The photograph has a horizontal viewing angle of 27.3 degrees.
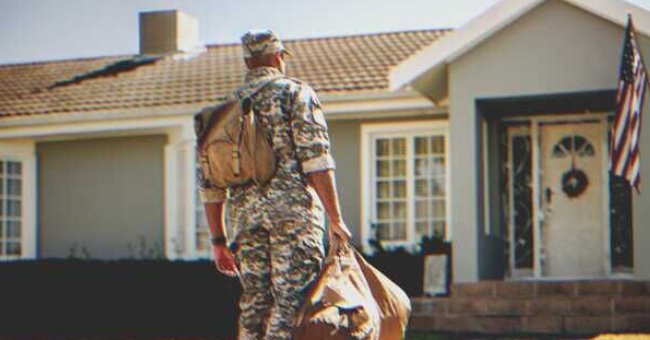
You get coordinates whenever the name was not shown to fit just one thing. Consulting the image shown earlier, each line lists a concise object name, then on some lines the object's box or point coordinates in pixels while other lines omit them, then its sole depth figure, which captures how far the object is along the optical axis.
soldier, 6.26
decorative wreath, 17.59
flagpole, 15.04
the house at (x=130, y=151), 20.06
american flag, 14.79
